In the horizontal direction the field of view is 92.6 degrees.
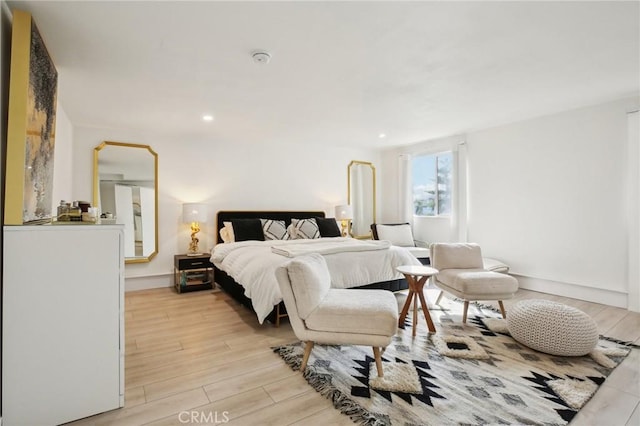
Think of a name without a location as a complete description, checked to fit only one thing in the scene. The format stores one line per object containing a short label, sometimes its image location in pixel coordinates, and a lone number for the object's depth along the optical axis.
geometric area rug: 1.75
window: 5.65
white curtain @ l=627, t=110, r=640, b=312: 3.45
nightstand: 4.39
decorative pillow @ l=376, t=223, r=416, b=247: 5.64
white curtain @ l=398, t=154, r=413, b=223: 6.20
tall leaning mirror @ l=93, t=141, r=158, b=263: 4.36
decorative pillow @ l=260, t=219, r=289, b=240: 4.80
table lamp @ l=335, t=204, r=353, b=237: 6.01
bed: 3.02
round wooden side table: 2.90
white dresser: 1.61
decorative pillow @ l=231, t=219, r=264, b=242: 4.58
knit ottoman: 2.37
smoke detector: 2.40
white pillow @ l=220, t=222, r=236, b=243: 4.63
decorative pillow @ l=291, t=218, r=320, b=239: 5.00
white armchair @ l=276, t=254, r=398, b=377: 2.06
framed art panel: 1.71
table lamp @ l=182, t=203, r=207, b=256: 4.56
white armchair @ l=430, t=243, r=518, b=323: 3.05
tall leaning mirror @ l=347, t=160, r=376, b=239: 6.51
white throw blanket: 3.37
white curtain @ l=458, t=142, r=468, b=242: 5.17
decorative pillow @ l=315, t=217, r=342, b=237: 5.25
